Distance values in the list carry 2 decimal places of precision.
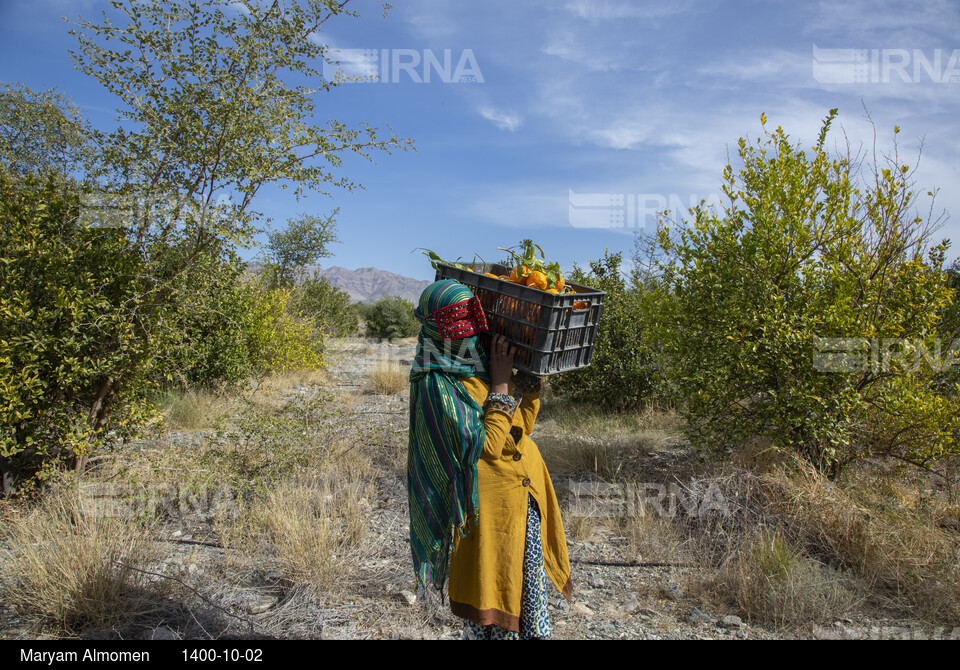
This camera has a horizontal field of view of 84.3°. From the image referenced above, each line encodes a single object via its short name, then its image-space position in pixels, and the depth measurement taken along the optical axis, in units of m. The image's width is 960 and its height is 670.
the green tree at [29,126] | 10.27
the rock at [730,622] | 2.88
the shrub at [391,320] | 21.59
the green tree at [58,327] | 3.59
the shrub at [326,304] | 14.03
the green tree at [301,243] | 19.11
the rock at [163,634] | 2.64
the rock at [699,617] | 2.94
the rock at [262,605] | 2.95
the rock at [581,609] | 3.07
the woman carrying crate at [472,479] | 1.93
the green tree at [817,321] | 3.86
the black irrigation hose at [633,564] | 3.53
